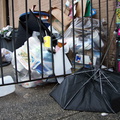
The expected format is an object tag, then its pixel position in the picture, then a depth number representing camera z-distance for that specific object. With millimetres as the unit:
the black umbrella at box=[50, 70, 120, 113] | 1679
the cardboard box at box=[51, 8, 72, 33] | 3171
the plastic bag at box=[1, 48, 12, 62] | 4473
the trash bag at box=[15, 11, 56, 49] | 2533
